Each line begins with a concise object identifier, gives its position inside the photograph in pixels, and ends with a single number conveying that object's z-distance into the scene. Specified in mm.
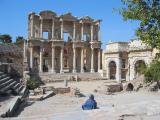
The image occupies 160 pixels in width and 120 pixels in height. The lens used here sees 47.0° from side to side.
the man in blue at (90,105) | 7238
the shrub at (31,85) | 16419
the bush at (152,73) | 16873
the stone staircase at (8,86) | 10835
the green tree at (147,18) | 7514
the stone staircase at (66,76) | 23139
